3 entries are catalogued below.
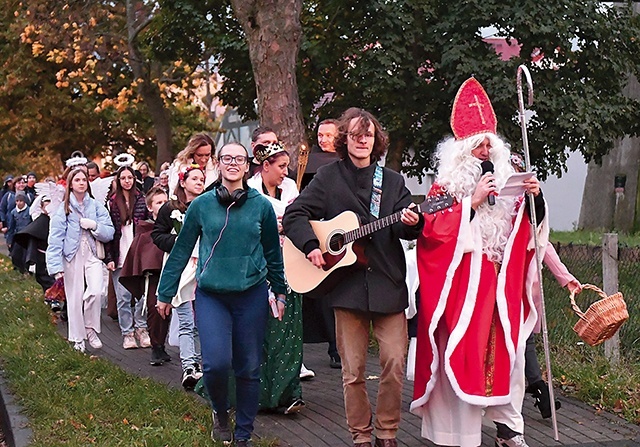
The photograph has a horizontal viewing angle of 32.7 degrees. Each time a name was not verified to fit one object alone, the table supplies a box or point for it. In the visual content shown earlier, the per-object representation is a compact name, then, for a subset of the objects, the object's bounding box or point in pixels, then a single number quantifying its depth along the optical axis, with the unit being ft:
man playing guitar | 20.16
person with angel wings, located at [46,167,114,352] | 33.81
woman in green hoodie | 20.88
